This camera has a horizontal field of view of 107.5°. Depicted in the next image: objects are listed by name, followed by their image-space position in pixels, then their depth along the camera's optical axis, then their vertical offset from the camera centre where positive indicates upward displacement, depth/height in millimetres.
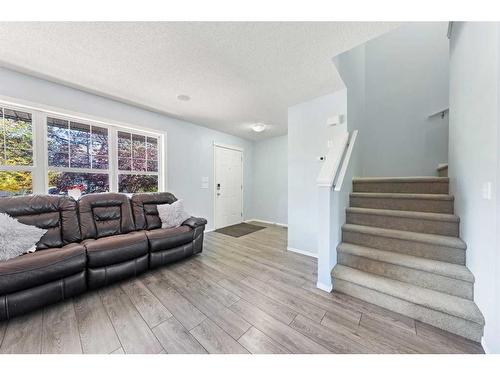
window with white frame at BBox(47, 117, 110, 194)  2434 +400
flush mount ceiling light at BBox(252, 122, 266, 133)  3598 +1158
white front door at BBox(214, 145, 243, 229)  4414 -26
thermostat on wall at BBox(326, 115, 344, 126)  2508 +907
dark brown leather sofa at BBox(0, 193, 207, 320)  1476 -646
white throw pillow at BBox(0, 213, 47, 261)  1576 -488
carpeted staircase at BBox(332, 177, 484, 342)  1388 -666
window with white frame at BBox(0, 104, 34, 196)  2109 +382
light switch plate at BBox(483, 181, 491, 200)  1168 -27
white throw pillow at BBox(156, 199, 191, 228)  2701 -451
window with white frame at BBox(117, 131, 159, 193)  3055 +389
